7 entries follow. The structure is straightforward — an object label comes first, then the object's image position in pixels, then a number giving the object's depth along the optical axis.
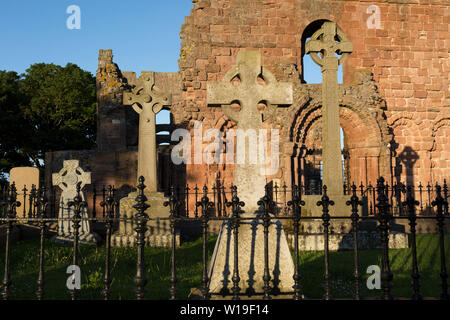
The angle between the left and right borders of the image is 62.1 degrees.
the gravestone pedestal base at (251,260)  3.90
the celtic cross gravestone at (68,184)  9.20
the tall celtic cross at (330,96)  8.25
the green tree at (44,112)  27.23
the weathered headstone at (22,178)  11.27
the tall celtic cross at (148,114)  9.40
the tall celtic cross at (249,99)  4.47
